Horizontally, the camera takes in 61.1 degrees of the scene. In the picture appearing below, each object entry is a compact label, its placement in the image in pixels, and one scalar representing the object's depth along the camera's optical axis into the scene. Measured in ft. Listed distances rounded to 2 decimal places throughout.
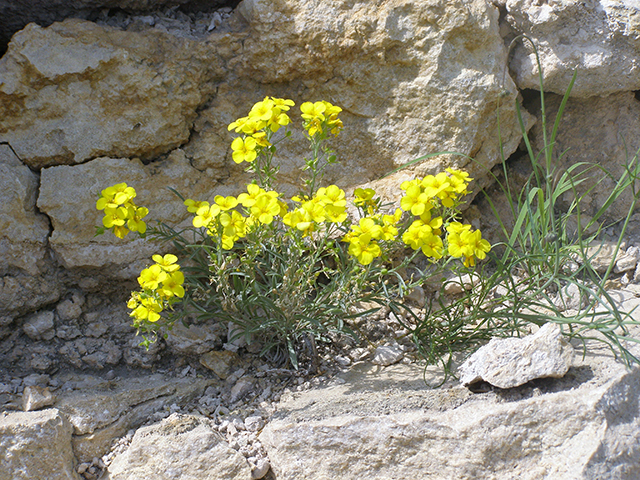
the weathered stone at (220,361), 7.64
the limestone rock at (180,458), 6.27
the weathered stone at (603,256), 9.02
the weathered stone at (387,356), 7.66
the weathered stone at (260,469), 6.38
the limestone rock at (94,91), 8.14
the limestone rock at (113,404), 6.65
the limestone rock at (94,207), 7.97
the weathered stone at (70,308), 8.03
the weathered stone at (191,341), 7.77
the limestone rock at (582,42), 8.57
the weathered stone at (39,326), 7.81
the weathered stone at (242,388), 7.27
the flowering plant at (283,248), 6.23
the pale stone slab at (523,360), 5.99
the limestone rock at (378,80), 8.59
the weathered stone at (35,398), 6.66
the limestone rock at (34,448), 6.23
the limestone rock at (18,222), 7.70
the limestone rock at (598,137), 9.46
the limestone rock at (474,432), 5.64
